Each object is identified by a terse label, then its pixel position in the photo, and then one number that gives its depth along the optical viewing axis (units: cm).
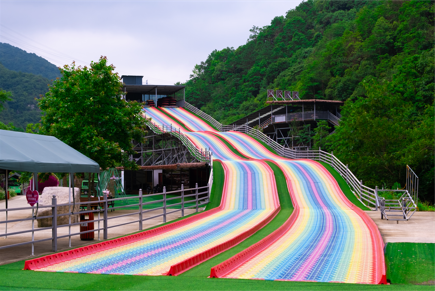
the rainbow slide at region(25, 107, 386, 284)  838
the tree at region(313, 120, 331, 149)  4740
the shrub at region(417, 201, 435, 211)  2261
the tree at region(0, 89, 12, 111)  3711
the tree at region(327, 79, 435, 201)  2853
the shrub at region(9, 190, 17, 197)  3948
